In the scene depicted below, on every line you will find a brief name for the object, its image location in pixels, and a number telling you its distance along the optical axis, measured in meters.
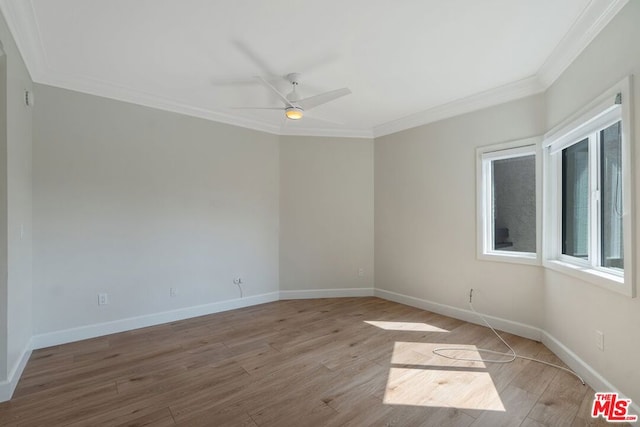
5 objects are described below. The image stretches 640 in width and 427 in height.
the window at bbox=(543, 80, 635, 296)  1.89
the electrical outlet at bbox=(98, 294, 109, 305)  3.15
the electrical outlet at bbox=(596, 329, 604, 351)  2.09
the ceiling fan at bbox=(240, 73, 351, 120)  2.87
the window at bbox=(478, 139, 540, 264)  3.15
